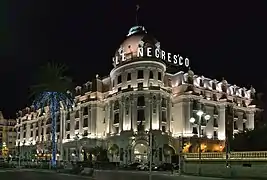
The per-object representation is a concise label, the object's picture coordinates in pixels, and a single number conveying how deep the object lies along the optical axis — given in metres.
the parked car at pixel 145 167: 47.78
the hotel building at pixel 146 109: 62.64
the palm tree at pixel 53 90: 42.93
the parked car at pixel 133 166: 50.55
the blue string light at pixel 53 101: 43.35
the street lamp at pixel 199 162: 33.09
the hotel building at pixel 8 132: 127.67
